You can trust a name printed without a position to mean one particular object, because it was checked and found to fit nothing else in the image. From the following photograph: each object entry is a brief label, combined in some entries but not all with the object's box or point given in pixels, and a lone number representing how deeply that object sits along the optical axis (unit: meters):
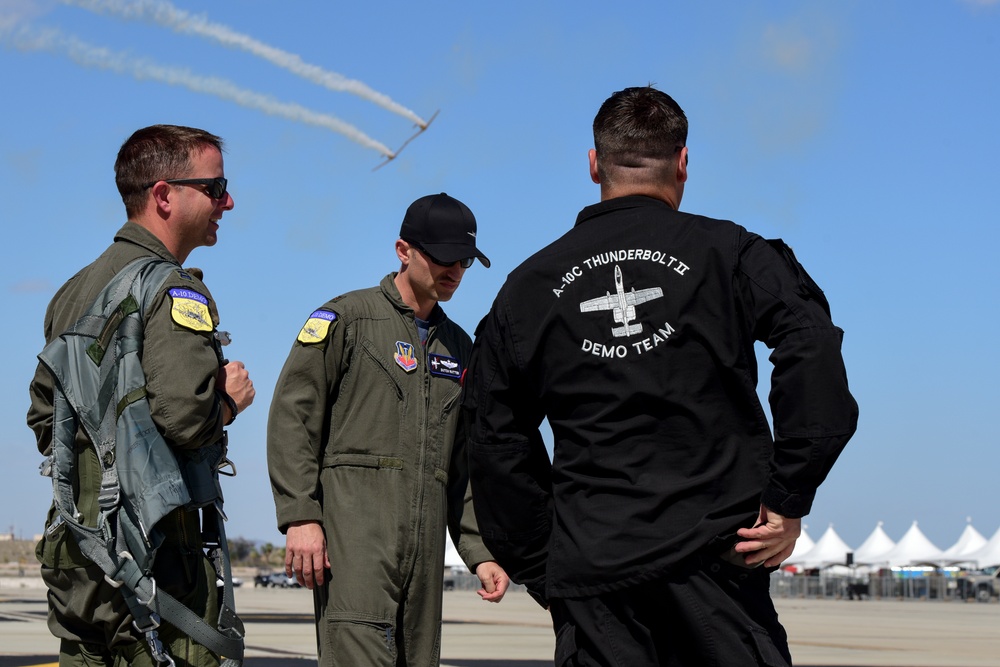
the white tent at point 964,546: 69.69
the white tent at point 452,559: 77.38
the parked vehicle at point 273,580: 63.34
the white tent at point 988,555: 66.31
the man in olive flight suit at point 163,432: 3.35
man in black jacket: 2.96
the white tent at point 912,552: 70.56
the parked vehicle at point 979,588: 50.53
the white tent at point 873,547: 73.84
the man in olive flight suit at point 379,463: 4.30
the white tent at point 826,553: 75.62
